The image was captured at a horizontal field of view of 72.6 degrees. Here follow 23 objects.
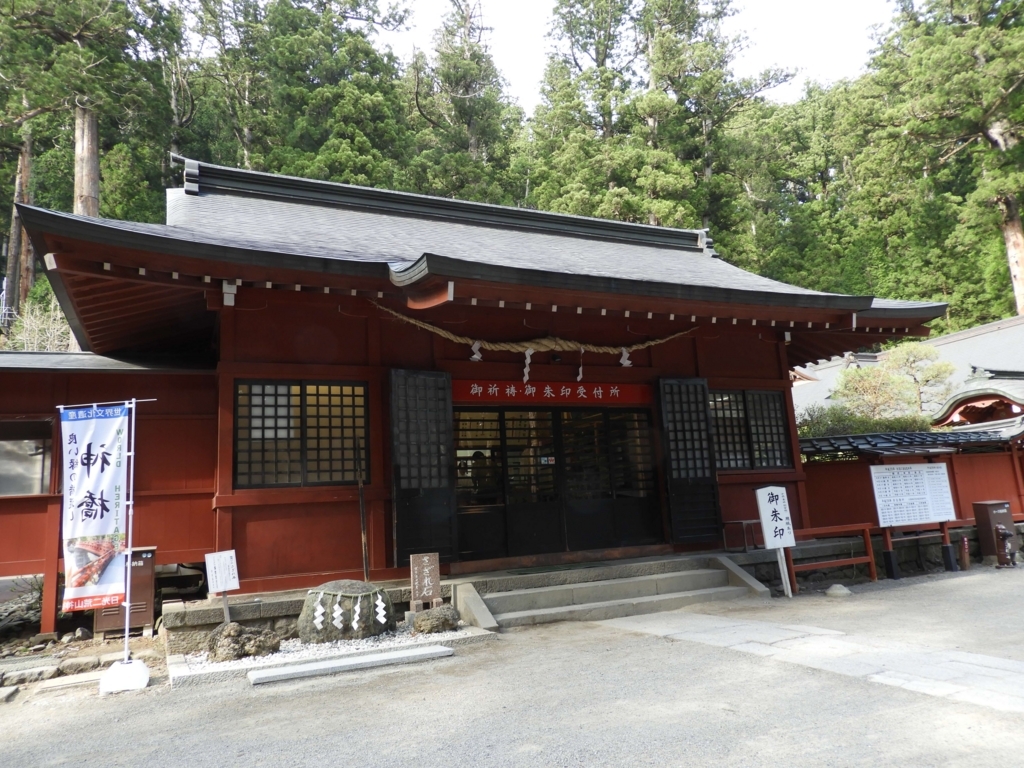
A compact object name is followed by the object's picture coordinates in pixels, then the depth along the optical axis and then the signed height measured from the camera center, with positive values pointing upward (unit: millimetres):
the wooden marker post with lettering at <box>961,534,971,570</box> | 10414 -1122
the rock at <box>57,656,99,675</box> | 6109 -1066
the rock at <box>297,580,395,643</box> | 6281 -822
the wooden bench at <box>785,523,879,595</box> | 8695 -881
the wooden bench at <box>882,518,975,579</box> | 9656 -837
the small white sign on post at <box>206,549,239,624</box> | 6410 -369
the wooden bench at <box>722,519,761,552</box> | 9725 -483
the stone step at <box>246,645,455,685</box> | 5359 -1115
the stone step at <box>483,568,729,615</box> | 7379 -952
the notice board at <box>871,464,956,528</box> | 9578 -161
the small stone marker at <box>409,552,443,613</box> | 6992 -629
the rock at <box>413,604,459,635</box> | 6528 -964
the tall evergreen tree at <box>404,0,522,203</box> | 25797 +16412
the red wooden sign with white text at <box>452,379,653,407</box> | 8625 +1475
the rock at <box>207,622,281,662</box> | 5922 -958
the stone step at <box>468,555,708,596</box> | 7582 -767
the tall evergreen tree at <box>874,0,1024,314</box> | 23219 +12931
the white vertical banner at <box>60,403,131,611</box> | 6055 +323
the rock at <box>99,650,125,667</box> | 6309 -1059
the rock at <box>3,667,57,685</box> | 5812 -1074
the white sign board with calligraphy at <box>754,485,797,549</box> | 8359 -297
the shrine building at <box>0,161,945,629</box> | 7055 +1580
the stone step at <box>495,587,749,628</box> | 7180 -1114
